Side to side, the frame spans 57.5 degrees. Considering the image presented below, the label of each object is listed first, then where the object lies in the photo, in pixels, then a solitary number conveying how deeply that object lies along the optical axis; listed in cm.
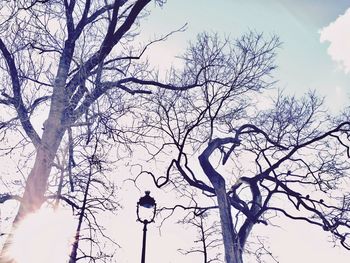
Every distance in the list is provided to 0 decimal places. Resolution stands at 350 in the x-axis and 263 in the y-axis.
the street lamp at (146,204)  721
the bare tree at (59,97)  600
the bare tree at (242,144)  999
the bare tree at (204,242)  1922
